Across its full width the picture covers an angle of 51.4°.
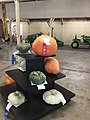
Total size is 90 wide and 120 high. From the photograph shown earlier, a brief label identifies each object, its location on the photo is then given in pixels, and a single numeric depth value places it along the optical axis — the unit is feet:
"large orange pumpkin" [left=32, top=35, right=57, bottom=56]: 4.90
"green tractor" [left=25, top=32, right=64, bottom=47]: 21.62
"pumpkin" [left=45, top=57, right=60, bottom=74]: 5.34
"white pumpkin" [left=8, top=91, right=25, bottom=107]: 5.04
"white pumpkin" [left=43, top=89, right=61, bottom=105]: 5.26
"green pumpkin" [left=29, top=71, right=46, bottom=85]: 4.67
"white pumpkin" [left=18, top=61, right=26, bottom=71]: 5.73
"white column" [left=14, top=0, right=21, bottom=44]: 11.63
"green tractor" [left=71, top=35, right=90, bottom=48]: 19.55
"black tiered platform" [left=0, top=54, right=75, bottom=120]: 4.82
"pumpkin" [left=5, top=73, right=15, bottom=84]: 7.57
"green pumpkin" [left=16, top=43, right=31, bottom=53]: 5.62
